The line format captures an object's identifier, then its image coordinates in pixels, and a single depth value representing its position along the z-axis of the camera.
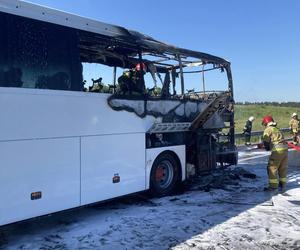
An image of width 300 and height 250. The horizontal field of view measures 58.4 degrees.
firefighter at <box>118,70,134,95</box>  4.84
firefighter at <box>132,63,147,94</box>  5.04
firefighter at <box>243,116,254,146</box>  13.12
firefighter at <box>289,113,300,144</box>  13.56
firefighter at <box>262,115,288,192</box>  5.94
